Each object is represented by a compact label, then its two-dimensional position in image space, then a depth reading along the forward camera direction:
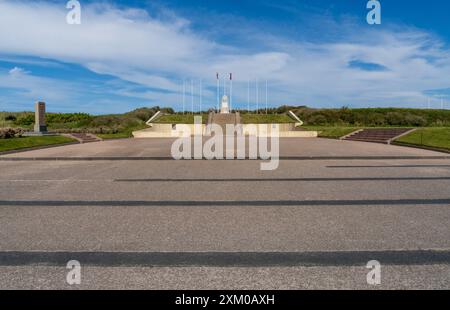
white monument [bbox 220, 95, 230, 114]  59.59
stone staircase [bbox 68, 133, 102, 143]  30.01
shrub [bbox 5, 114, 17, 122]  58.90
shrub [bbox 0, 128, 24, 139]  23.93
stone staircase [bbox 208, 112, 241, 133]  49.83
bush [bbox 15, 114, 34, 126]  54.67
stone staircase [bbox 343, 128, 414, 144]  27.85
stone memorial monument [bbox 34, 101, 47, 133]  30.59
